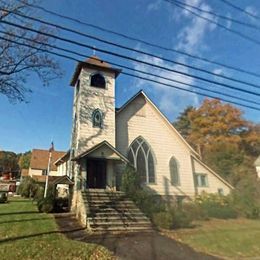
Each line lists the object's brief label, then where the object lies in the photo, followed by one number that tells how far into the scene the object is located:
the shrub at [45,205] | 16.55
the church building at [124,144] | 19.22
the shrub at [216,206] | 19.16
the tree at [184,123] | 53.19
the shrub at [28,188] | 31.36
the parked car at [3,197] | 24.56
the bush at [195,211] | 17.56
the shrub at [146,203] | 15.75
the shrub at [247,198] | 20.06
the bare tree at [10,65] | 16.83
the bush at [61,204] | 18.05
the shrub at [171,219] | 14.00
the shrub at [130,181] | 17.58
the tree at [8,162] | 84.43
